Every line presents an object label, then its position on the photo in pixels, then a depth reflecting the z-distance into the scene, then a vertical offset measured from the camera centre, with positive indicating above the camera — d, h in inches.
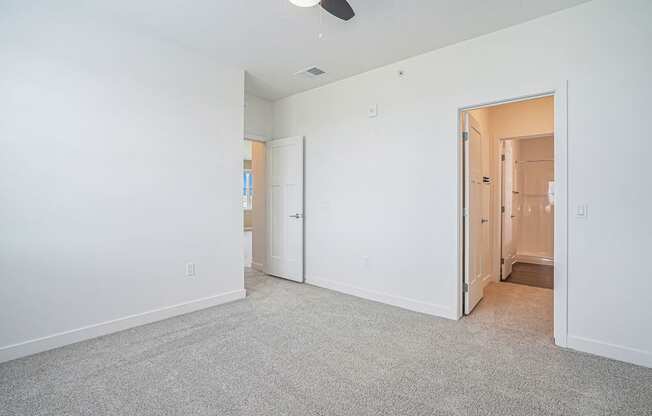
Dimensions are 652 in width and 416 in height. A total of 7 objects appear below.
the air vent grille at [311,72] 149.6 +65.3
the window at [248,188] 374.0 +22.4
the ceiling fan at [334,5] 79.4 +51.4
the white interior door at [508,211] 191.8 -2.1
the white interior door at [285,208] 179.6 -0.6
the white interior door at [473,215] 128.5 -3.1
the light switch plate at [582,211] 97.8 -1.0
